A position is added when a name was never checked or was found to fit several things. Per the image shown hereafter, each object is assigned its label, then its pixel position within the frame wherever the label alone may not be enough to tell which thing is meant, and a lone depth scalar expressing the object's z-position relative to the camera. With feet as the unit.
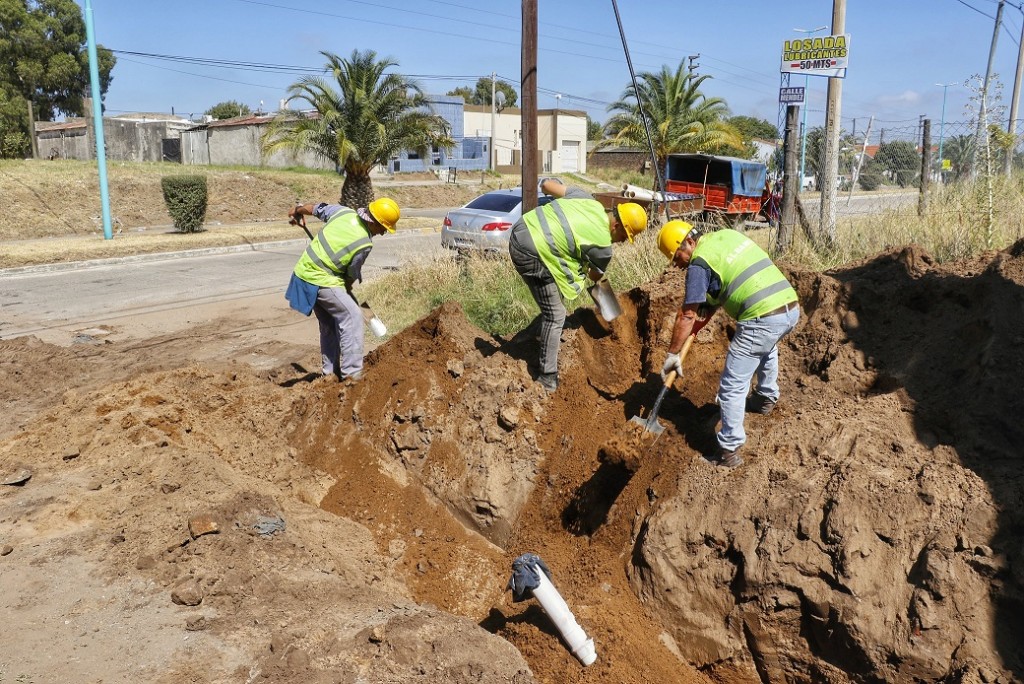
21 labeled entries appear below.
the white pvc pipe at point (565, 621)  13.17
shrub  67.67
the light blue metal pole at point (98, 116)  56.13
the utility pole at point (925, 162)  33.37
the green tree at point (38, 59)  133.90
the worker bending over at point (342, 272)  22.03
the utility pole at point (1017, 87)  69.77
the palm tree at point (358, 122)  67.92
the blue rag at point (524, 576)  13.10
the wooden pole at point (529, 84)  31.91
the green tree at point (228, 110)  247.07
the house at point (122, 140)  143.33
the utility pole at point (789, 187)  31.91
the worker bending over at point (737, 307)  15.90
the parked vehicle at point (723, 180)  65.92
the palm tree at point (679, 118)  83.35
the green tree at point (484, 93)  275.80
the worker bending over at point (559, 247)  19.06
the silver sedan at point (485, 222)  46.29
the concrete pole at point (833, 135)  35.55
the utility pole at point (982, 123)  30.14
